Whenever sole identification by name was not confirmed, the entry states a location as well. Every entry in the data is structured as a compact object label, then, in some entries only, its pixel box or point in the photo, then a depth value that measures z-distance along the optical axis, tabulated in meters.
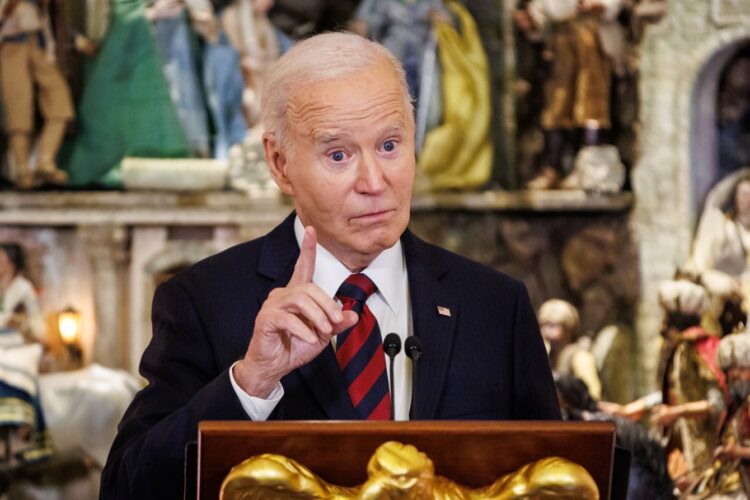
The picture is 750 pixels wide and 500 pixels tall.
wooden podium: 3.96
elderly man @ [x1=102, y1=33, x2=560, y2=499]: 4.84
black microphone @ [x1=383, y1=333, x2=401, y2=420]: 4.71
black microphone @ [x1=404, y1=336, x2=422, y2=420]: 4.76
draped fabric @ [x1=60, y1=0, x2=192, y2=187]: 19.19
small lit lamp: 18.72
